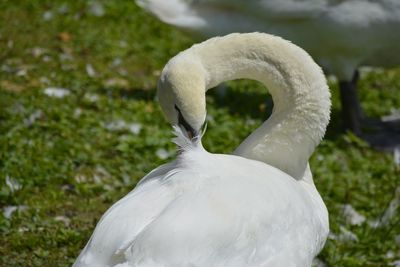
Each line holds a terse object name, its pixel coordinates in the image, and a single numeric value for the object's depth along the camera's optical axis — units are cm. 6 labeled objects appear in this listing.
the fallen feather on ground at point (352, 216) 1149
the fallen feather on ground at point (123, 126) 1381
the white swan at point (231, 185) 721
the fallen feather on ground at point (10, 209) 1075
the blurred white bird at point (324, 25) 1483
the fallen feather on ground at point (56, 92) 1502
